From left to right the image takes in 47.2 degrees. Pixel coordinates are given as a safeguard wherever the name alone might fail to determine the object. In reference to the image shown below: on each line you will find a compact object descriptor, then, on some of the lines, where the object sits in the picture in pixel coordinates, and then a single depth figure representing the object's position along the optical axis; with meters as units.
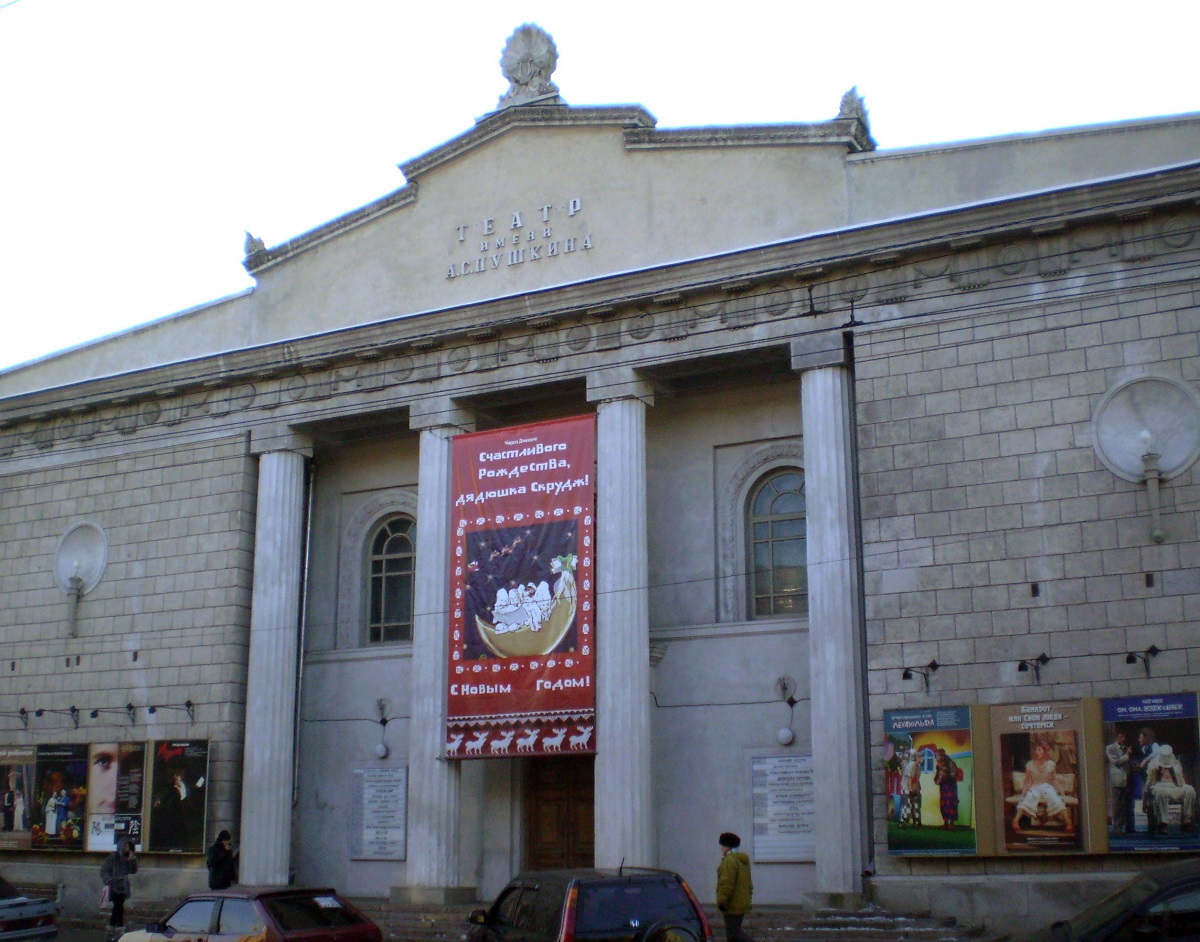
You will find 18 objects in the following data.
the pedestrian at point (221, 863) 20.50
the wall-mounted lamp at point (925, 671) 17.69
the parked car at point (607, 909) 10.80
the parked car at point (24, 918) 16.45
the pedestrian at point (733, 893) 13.91
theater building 17.20
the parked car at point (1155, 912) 9.70
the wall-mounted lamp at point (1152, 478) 16.69
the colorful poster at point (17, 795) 23.95
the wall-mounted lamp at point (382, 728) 22.85
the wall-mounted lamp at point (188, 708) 23.08
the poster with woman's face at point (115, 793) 22.98
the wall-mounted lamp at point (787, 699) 19.98
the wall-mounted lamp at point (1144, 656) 16.45
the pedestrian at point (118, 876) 20.28
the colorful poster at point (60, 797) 23.53
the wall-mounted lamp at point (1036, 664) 17.02
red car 13.10
